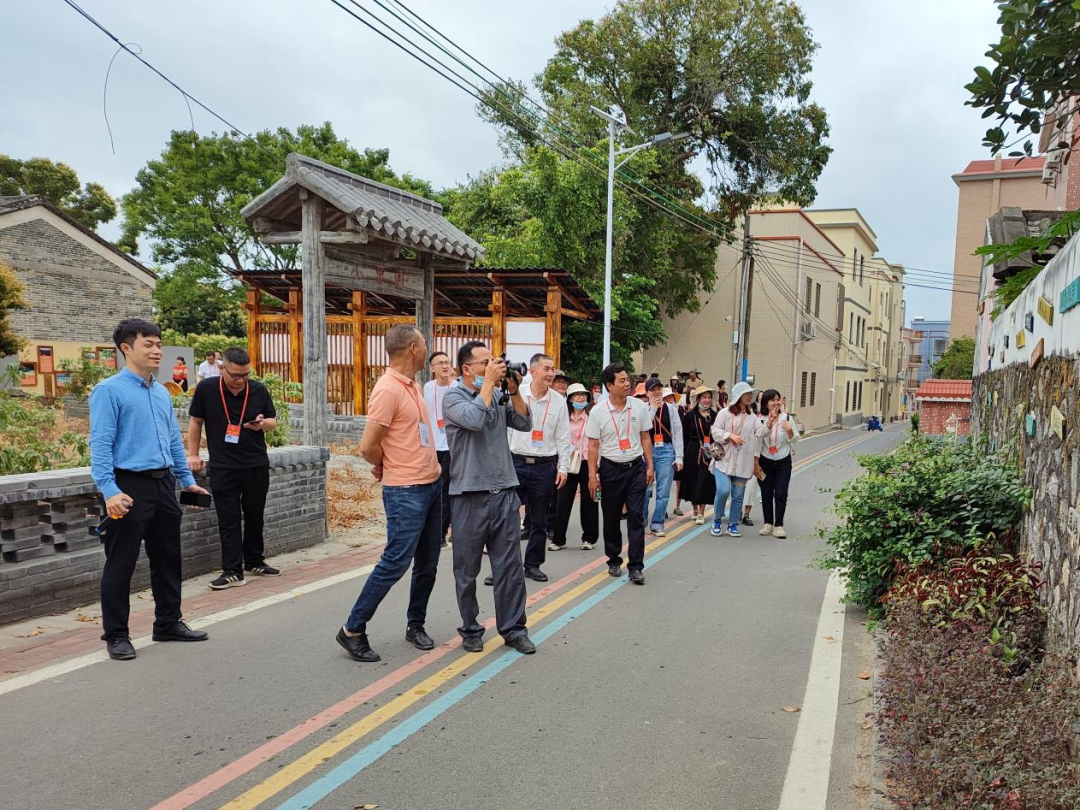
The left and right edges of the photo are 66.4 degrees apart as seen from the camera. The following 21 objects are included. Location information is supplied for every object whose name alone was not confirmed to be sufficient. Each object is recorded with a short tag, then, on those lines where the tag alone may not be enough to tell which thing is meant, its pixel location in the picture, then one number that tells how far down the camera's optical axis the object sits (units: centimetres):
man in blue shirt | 484
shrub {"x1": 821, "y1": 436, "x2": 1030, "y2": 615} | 543
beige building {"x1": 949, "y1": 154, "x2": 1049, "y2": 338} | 3356
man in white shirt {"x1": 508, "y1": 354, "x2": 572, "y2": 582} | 738
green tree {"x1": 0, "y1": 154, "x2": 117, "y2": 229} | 3675
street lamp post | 1859
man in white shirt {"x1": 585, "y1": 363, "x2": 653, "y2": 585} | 723
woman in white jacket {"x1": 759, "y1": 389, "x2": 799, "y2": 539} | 966
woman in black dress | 1076
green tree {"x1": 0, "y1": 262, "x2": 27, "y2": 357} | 1814
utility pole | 2808
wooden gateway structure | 991
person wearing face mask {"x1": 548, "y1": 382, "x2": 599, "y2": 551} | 843
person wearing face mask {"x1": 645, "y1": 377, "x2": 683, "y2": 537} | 977
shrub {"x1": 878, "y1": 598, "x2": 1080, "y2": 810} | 274
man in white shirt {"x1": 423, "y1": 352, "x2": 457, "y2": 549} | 773
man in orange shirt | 496
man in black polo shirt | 664
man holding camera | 514
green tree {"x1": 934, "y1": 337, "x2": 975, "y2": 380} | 2945
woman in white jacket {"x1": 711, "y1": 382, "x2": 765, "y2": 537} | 962
